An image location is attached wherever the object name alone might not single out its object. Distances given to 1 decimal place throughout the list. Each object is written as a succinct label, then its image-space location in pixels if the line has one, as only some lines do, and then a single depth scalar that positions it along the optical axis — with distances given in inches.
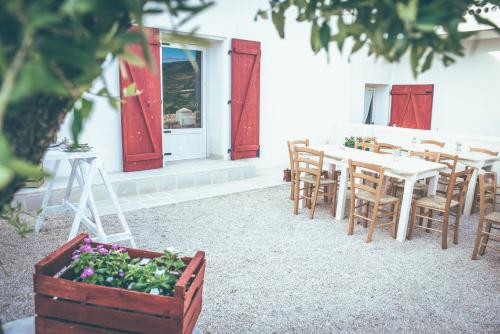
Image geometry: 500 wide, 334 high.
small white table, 133.0
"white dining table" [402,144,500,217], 205.8
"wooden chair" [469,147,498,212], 213.6
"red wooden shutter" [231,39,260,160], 284.2
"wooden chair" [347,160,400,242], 160.6
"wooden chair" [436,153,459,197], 181.2
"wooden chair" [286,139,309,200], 212.4
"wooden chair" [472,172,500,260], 143.8
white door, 275.3
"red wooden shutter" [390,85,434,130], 414.0
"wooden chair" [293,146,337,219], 193.6
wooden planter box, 68.8
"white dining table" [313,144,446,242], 167.6
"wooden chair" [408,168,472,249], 158.9
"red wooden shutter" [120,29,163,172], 240.4
